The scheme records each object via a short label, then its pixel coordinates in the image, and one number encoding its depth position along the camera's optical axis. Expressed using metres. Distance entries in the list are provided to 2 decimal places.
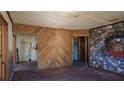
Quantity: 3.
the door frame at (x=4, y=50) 2.08
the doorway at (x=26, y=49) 5.42
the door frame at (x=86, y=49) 5.33
